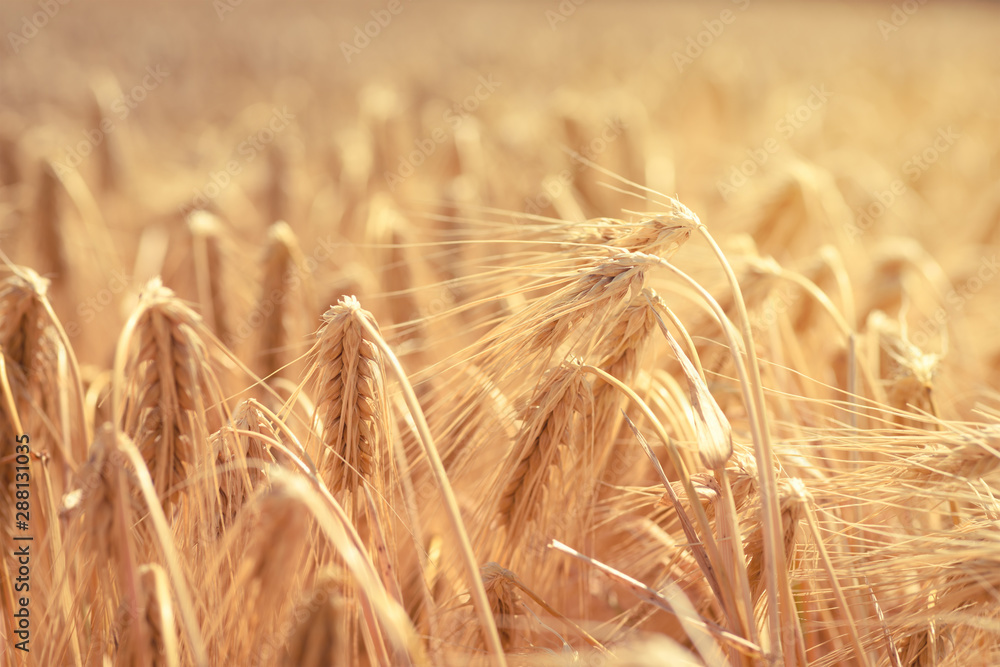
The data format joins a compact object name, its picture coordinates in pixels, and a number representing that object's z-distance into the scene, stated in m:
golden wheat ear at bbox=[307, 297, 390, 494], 1.08
